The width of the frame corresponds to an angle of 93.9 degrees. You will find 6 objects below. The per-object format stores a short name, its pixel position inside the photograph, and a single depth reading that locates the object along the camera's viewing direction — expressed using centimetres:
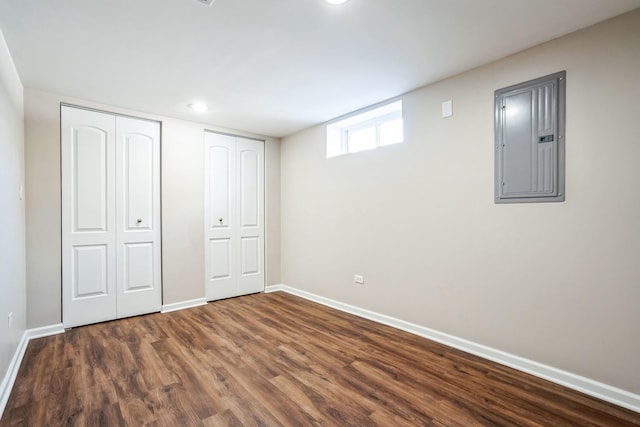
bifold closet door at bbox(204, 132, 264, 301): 416
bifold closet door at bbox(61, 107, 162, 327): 313
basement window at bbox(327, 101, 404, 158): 337
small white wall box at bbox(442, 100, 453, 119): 269
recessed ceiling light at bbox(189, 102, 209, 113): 332
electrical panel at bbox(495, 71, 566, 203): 210
